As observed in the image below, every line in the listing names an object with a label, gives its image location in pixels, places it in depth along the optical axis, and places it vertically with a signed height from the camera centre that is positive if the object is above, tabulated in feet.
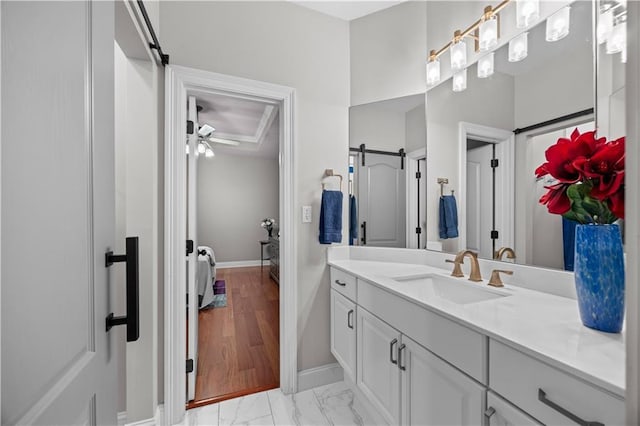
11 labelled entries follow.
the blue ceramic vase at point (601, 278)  2.53 -0.65
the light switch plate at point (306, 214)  6.19 -0.06
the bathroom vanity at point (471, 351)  2.10 -1.46
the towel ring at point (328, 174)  6.32 +0.90
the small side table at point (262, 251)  19.18 -2.88
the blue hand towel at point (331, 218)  6.11 -0.15
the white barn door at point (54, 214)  1.28 -0.01
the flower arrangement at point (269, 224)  17.99 -0.85
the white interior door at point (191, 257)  5.53 -0.95
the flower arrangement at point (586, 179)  2.46 +0.32
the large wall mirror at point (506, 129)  3.47 +1.41
